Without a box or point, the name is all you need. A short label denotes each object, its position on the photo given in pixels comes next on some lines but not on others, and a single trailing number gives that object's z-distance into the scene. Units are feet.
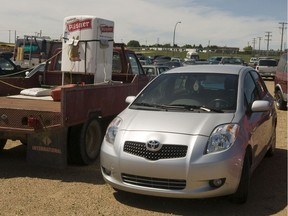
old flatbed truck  18.67
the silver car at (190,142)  14.76
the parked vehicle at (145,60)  112.55
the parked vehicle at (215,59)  139.71
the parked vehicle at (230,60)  117.19
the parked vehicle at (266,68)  108.88
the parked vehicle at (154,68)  46.72
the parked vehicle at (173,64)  98.91
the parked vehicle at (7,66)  46.83
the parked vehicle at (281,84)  44.37
